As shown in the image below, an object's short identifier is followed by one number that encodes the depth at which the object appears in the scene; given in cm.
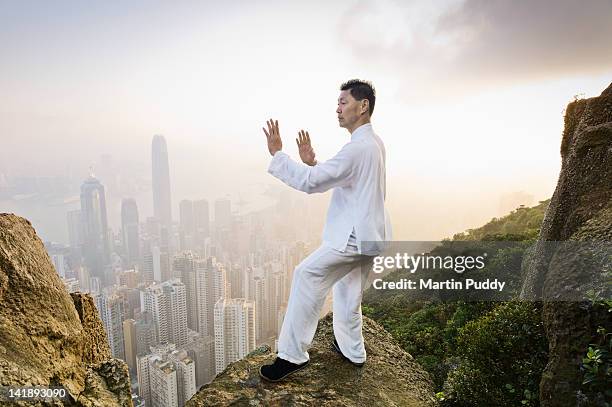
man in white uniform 289
